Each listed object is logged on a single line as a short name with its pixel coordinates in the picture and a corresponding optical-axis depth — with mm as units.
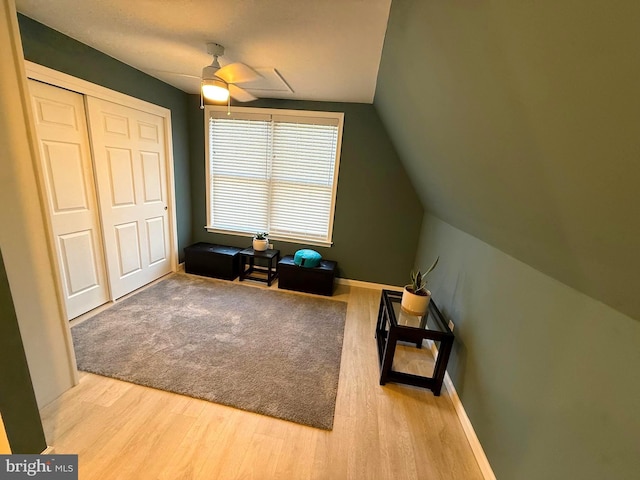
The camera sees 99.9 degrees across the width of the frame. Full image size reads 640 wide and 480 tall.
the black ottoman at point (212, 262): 3549
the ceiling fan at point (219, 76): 1979
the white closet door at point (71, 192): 2113
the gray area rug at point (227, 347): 1818
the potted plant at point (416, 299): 2064
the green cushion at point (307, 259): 3383
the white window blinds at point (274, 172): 3457
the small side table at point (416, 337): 1870
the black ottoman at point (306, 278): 3359
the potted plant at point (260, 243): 3600
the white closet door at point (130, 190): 2572
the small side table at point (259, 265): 3548
